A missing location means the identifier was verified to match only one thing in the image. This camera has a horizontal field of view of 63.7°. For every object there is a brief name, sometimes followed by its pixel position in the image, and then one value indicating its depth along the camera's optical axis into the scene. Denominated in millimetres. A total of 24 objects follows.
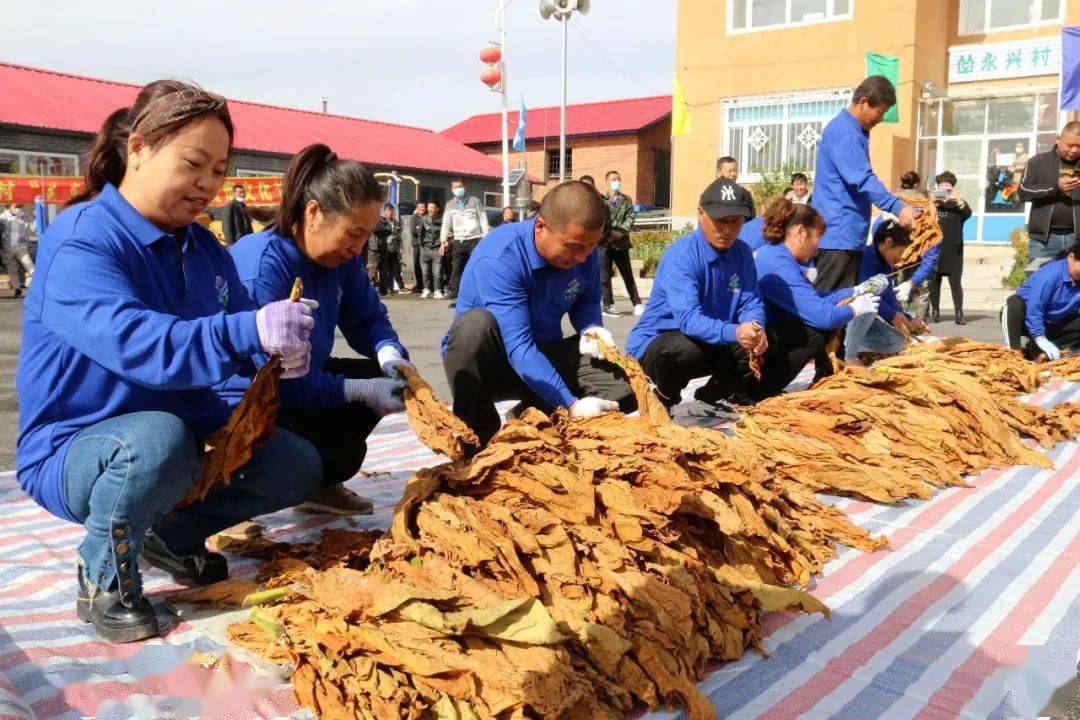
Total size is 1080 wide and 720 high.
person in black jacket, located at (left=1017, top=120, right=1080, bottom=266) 6418
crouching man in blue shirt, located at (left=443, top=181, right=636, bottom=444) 3303
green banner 16078
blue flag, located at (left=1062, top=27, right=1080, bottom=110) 13703
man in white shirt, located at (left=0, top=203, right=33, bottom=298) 14625
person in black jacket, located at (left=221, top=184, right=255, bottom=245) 11945
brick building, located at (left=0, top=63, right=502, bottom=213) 16875
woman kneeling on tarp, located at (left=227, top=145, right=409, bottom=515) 2695
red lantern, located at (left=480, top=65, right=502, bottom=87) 19828
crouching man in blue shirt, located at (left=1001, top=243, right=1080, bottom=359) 6039
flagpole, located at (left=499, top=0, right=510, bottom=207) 18922
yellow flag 18875
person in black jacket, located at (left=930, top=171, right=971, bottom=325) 10062
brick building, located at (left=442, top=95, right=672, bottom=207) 29922
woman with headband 1950
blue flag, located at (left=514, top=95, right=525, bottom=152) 21219
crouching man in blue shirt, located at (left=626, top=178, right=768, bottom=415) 4258
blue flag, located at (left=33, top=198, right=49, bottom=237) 14680
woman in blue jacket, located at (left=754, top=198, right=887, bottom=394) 4750
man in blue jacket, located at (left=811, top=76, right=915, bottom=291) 5512
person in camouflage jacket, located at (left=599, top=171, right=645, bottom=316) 11203
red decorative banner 15367
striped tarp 1866
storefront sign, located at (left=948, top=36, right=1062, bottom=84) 16109
